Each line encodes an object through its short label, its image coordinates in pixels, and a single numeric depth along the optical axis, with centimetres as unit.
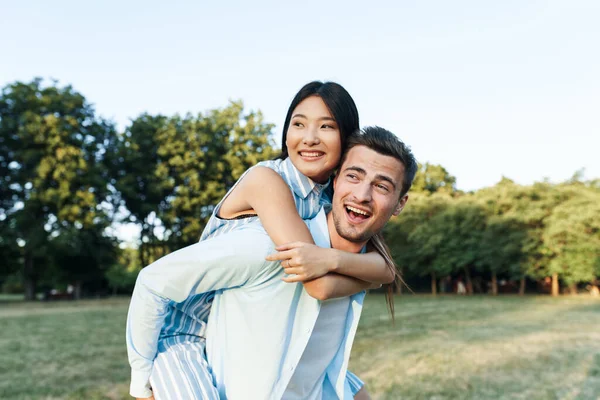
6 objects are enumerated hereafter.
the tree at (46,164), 2906
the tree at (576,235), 3047
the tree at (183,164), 2994
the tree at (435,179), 5184
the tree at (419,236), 3691
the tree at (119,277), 3797
